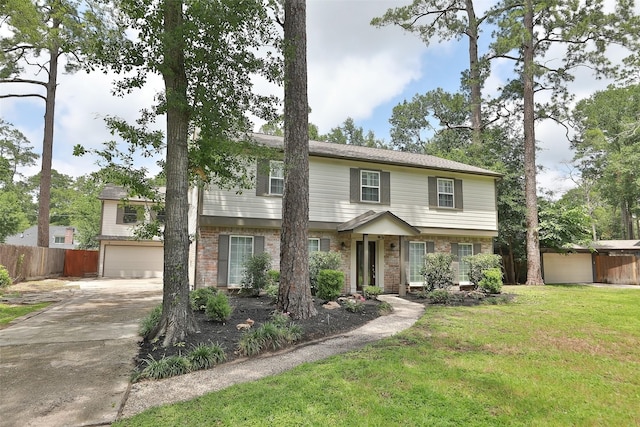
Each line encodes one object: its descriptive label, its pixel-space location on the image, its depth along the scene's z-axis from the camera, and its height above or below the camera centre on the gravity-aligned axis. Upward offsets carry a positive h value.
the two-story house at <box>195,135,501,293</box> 12.12 +1.10
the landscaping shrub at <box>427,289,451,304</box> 11.16 -1.58
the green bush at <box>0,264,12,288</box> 13.64 -1.30
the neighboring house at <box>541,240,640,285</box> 20.42 -1.06
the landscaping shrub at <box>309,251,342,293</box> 11.18 -0.56
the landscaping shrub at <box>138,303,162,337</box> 6.85 -1.53
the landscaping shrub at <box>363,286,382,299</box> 11.10 -1.43
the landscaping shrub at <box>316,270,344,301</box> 10.20 -1.10
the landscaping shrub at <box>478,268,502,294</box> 12.68 -1.28
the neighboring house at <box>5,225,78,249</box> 36.47 +0.63
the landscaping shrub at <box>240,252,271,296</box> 11.72 -0.99
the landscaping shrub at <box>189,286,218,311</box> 8.94 -1.36
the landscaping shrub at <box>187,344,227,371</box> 5.17 -1.64
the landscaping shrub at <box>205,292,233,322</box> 7.36 -1.31
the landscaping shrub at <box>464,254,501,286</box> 13.28 -0.68
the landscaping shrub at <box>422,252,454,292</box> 12.23 -0.87
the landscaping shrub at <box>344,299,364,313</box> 8.87 -1.52
